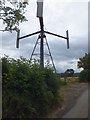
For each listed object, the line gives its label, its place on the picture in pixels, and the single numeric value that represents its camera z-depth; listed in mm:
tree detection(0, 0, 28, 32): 4019
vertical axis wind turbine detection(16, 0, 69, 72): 9086
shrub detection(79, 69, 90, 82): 12235
